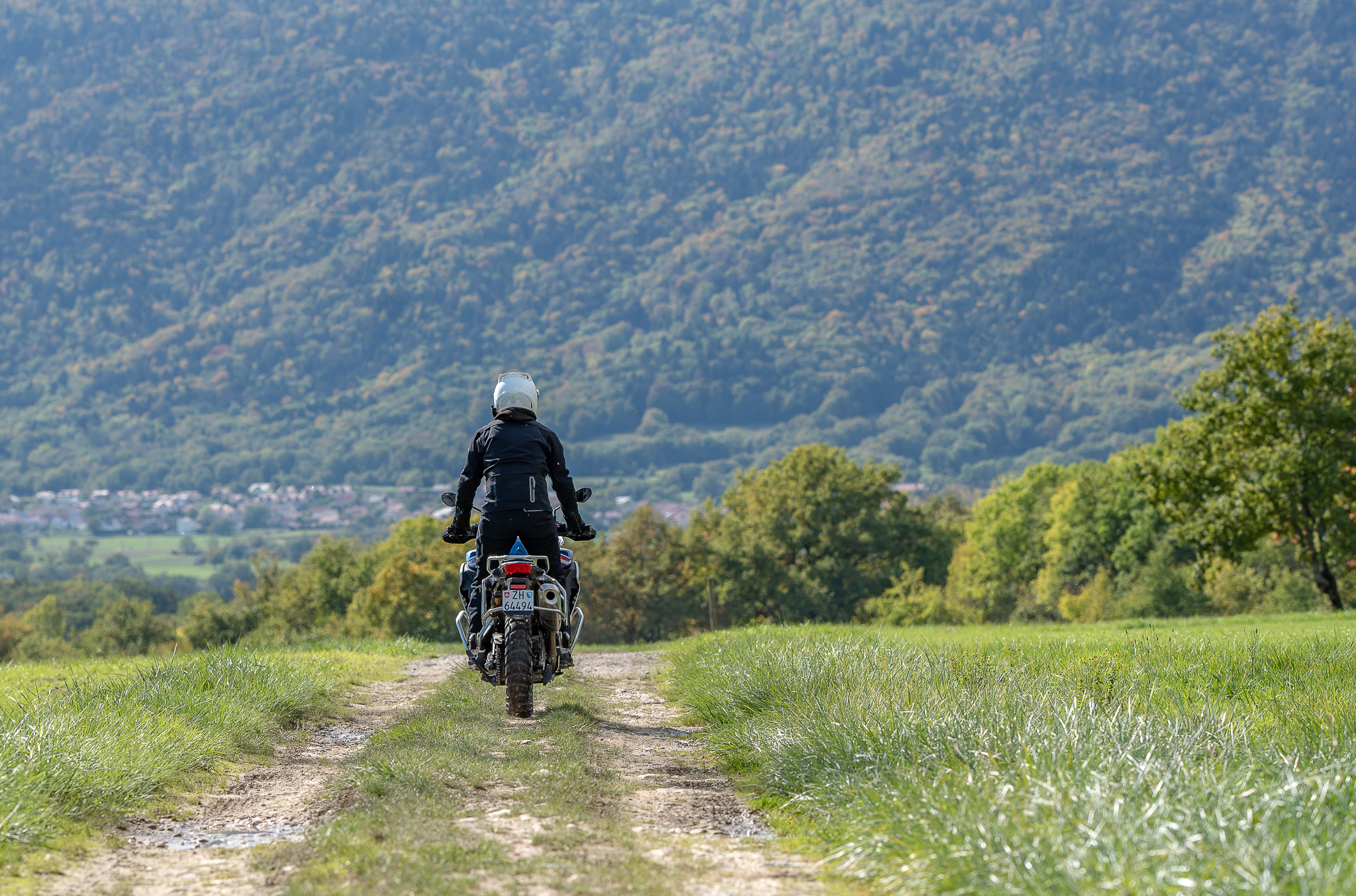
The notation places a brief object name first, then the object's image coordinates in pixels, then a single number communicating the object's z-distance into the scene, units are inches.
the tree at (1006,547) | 3735.2
